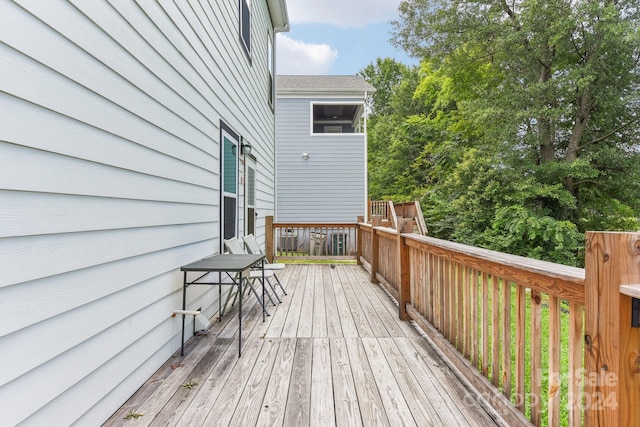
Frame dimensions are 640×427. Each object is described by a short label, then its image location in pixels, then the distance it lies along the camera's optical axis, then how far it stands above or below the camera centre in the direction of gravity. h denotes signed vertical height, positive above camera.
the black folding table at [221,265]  2.55 -0.45
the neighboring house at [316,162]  10.22 +1.56
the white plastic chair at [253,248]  4.14 -0.49
